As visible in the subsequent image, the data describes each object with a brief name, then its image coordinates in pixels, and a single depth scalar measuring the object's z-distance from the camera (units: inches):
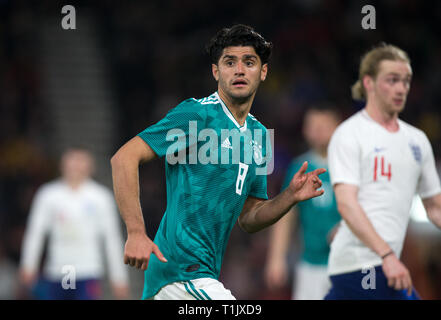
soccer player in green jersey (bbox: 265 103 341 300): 534.9
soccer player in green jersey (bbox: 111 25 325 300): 278.2
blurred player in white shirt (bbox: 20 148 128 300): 587.8
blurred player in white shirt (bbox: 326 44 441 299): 342.3
